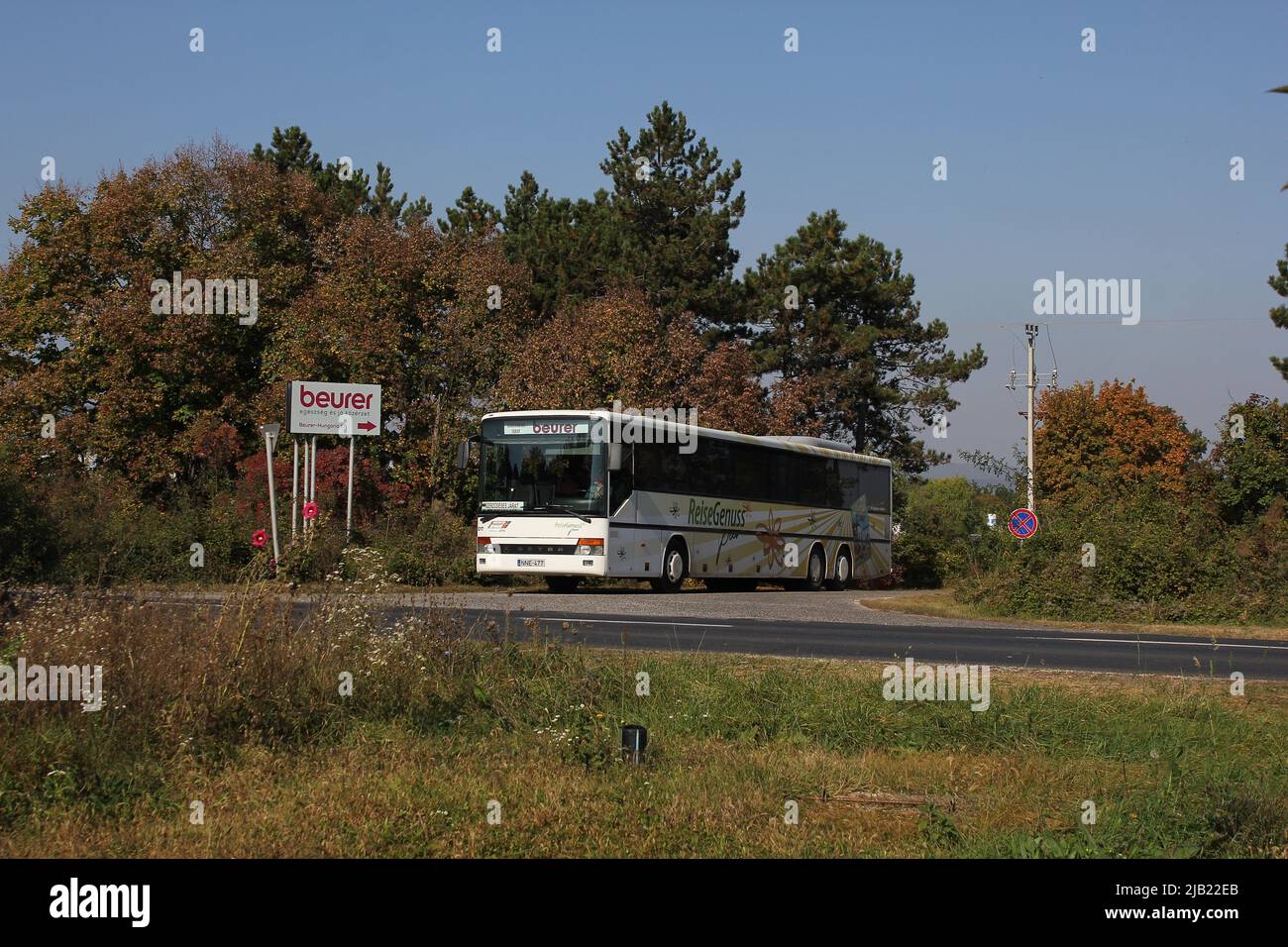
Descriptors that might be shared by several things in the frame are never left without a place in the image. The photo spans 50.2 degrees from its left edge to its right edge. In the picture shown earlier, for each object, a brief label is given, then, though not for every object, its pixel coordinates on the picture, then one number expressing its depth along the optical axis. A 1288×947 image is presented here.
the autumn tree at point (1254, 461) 37.19
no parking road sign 24.92
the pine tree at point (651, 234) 55.31
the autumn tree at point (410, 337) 41.75
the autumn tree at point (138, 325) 42.50
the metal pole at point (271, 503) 28.47
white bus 25.55
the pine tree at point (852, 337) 60.06
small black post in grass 7.80
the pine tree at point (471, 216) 57.06
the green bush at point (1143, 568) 23.03
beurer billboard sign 32.06
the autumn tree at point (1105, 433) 68.69
